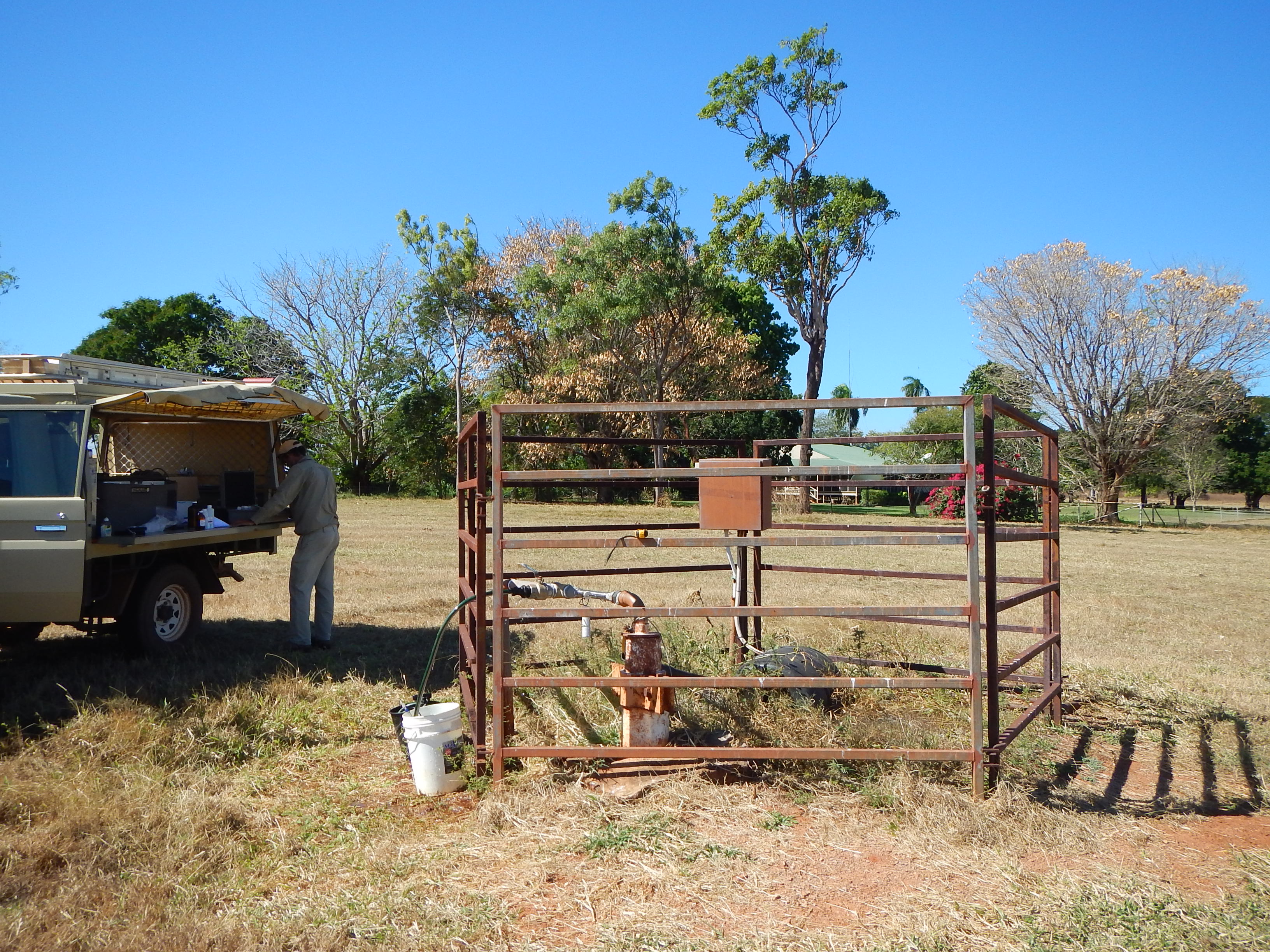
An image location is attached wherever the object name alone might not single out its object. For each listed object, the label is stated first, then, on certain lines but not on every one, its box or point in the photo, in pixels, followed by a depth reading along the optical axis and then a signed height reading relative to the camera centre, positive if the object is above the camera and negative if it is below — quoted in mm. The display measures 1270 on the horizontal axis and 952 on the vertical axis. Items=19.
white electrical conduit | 6074 -640
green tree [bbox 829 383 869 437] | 70438 +6916
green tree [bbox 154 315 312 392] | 35250 +5849
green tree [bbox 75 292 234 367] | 48188 +9586
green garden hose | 4598 -881
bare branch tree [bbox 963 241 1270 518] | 31734 +5454
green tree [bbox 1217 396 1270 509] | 58969 +2263
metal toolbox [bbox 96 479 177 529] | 6719 +15
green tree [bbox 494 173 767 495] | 29984 +6034
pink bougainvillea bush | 25781 -240
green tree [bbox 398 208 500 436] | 36562 +8449
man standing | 7836 -283
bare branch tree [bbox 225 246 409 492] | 34969 +5032
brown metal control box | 4938 -20
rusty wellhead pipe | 4910 -1100
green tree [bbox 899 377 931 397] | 86875 +10712
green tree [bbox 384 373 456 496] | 34312 +2049
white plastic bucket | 4547 -1262
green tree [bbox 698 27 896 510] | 32312 +10324
